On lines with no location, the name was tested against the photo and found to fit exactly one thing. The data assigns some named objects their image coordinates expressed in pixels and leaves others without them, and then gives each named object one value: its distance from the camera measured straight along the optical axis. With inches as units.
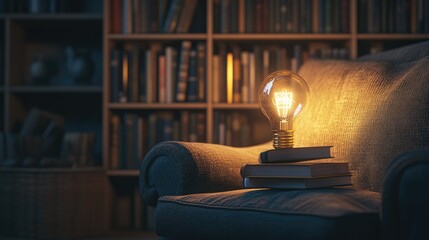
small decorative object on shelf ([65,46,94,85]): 141.1
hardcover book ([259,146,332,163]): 69.5
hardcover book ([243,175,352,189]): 67.5
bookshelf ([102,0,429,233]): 130.0
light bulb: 74.9
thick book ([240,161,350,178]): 66.8
